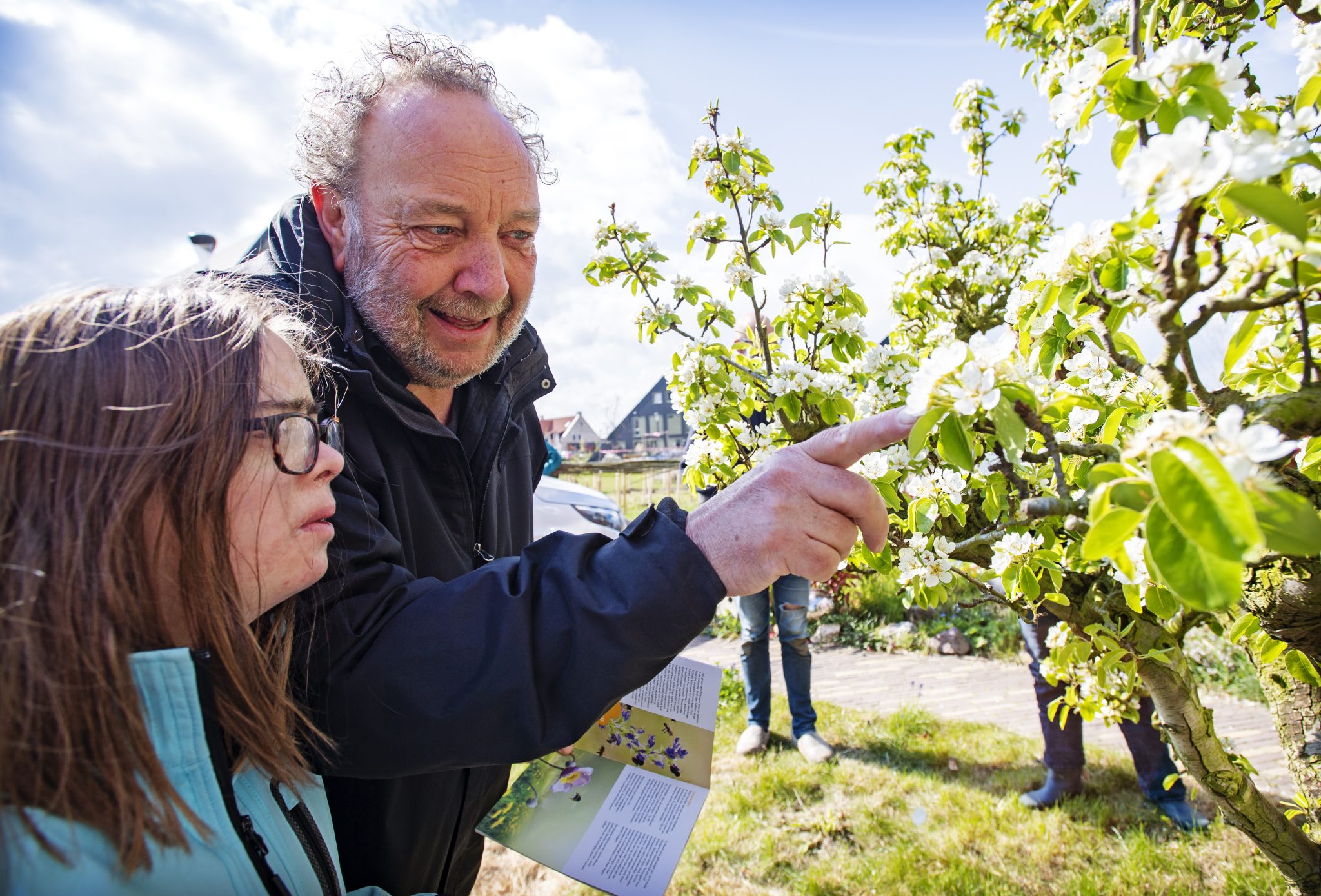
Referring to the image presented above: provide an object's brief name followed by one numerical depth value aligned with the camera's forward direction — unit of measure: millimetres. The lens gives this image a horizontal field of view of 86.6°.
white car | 7203
